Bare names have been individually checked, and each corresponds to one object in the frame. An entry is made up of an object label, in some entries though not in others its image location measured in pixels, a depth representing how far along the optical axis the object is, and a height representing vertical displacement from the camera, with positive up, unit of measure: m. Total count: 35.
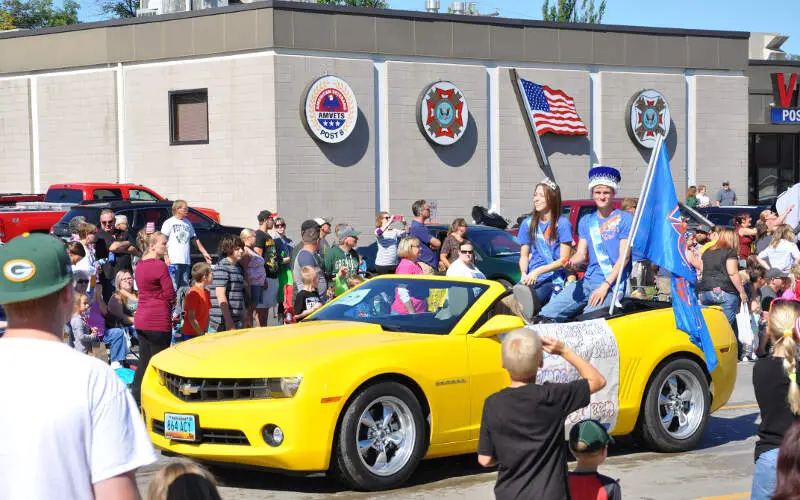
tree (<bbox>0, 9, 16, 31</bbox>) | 64.38 +9.21
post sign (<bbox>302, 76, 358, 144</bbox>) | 26.22 +1.62
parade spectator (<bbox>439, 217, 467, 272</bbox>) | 16.81 -0.91
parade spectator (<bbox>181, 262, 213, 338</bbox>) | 11.84 -1.23
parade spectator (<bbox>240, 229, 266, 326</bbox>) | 15.70 -1.28
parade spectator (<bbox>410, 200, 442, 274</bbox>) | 17.30 -0.83
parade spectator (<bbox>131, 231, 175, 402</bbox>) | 11.36 -1.26
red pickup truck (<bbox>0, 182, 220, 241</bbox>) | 21.23 -0.40
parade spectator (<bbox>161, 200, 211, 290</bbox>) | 17.06 -0.85
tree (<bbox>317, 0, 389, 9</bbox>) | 79.81 +12.38
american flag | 29.48 +1.72
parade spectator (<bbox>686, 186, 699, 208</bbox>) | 29.59 -0.54
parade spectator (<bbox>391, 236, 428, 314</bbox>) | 14.37 -0.96
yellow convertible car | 7.70 -1.42
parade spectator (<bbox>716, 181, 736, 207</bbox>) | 31.70 -0.57
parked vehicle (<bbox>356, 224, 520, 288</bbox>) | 19.56 -1.27
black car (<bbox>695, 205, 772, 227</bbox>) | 22.78 -0.76
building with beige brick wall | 26.22 +1.89
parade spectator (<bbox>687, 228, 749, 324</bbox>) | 15.09 -1.34
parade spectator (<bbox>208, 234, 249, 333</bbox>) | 13.08 -1.16
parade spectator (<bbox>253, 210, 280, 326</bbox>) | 16.44 -1.24
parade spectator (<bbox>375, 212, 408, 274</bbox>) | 17.92 -1.06
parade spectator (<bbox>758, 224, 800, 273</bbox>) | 16.73 -1.12
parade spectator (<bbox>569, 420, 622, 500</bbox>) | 4.81 -1.19
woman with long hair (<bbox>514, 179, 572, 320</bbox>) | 10.34 -0.59
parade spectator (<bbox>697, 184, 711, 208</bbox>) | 29.88 -0.58
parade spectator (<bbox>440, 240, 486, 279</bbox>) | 13.34 -1.00
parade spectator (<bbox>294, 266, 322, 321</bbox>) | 12.91 -1.29
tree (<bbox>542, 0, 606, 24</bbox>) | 69.31 +9.94
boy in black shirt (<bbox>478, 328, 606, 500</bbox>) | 4.89 -1.06
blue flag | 9.35 -0.56
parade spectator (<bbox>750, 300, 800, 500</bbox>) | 5.40 -0.98
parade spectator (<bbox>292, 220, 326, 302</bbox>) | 14.00 -0.96
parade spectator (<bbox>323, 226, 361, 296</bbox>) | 15.65 -1.05
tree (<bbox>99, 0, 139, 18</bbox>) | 76.06 +11.47
